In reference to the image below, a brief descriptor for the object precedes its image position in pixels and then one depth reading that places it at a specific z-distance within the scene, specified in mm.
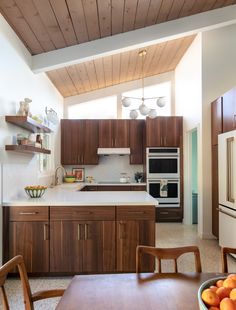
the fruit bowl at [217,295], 858
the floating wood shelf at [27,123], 2955
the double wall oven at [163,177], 5758
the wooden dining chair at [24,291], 1203
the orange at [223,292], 907
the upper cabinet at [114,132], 6090
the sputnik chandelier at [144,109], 4320
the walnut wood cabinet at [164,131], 5845
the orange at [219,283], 1018
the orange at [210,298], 875
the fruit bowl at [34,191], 3246
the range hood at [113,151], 5961
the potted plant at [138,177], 6190
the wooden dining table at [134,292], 1110
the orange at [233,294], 863
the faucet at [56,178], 5600
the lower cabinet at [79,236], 2930
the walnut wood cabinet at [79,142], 6098
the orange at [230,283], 950
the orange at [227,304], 801
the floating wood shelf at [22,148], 2980
